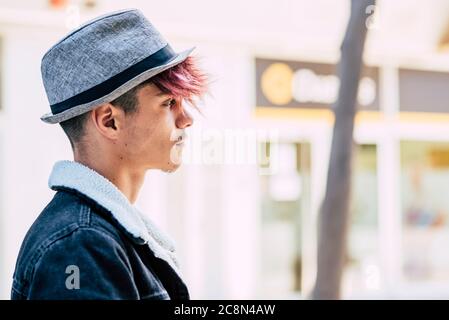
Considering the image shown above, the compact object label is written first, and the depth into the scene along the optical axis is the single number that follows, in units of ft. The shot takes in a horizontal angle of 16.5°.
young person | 7.78
